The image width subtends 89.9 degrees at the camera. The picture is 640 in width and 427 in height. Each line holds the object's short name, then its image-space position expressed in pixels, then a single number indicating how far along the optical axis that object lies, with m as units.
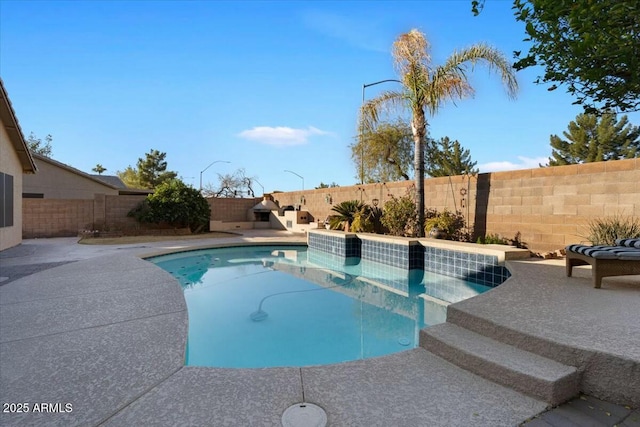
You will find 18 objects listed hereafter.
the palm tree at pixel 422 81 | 9.05
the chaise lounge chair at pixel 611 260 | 4.07
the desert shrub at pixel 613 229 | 5.99
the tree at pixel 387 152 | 21.53
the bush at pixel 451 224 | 9.10
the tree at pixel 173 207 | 15.59
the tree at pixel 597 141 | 23.70
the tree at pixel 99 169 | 49.47
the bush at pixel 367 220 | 11.49
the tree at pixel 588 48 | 3.92
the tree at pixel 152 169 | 39.50
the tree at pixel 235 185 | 34.03
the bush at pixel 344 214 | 12.35
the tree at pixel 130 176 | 40.27
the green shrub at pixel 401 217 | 10.04
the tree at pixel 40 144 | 33.79
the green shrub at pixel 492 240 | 8.22
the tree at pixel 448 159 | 27.34
